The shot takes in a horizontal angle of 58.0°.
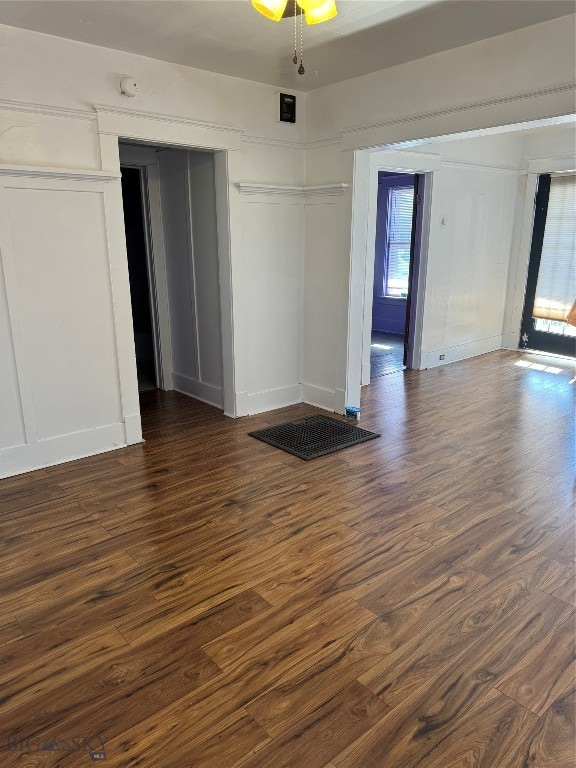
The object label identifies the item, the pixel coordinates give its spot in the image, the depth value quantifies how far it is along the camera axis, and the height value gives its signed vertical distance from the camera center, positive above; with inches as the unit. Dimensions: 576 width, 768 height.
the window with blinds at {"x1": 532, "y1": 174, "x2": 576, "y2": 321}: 248.7 -6.6
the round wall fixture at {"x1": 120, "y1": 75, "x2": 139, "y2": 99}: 132.6 +38.1
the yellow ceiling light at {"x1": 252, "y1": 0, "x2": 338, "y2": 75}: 84.7 +37.6
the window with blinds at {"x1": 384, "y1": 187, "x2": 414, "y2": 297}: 306.5 +0.4
